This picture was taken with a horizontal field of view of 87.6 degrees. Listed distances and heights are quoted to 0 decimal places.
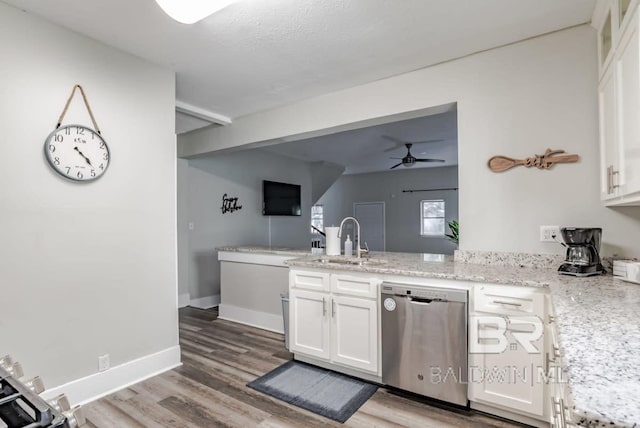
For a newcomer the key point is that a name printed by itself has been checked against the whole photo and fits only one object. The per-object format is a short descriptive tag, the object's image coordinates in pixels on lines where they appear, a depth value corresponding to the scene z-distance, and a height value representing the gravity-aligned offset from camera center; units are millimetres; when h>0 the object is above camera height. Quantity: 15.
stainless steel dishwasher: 2070 -826
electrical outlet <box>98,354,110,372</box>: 2334 -1026
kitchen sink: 2654 -388
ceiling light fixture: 1555 +993
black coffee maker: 1956 -239
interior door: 8945 -217
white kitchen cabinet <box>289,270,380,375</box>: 2410 -806
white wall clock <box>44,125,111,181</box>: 2121 +432
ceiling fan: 5672 +935
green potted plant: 3940 -171
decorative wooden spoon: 2244 +361
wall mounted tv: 5793 +304
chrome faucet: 2897 -341
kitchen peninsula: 668 -375
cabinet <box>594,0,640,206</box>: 1461 +565
